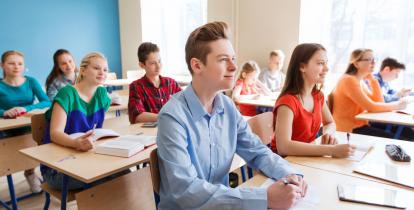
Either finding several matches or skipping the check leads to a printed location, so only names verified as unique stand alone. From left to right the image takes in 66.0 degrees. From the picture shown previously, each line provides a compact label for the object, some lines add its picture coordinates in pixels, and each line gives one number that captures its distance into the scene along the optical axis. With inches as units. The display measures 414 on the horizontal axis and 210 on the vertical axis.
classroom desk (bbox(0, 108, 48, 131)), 95.2
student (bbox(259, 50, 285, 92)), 174.6
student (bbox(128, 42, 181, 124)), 99.2
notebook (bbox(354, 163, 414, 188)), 49.7
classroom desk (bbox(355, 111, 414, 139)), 100.7
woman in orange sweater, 110.8
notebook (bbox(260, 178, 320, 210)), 41.5
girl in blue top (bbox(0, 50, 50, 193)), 119.1
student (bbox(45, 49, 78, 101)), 130.7
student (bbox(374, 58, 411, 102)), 140.0
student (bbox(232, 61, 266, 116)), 149.5
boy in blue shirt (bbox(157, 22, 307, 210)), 40.2
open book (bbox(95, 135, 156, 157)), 64.3
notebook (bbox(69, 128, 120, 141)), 72.7
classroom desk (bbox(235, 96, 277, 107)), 139.1
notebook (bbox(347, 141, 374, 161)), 60.6
